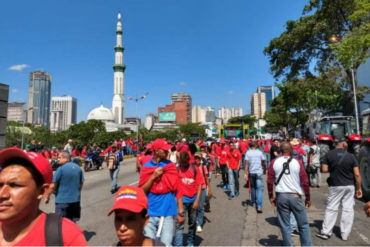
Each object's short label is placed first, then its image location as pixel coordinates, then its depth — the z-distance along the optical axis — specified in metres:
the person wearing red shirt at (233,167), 8.30
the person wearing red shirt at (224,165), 9.41
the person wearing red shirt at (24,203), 1.31
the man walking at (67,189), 4.57
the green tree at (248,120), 93.88
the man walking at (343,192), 4.73
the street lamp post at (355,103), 16.11
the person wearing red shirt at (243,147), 14.26
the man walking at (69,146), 12.49
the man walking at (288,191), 3.65
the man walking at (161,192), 3.20
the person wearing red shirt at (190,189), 4.23
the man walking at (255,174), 6.67
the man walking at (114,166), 9.18
